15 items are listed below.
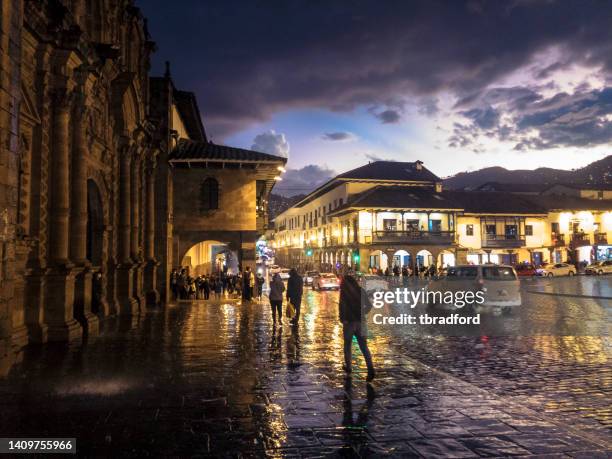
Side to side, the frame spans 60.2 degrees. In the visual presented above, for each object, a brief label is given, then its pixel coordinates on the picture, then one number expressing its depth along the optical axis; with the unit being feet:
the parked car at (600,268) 150.71
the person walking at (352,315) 28.86
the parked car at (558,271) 162.09
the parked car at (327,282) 120.86
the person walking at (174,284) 87.30
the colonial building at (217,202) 94.07
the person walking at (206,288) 92.38
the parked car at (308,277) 148.15
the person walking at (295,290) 49.85
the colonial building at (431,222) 174.91
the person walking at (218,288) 100.71
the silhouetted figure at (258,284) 92.79
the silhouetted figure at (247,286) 83.35
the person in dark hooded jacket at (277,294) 51.37
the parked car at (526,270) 161.38
